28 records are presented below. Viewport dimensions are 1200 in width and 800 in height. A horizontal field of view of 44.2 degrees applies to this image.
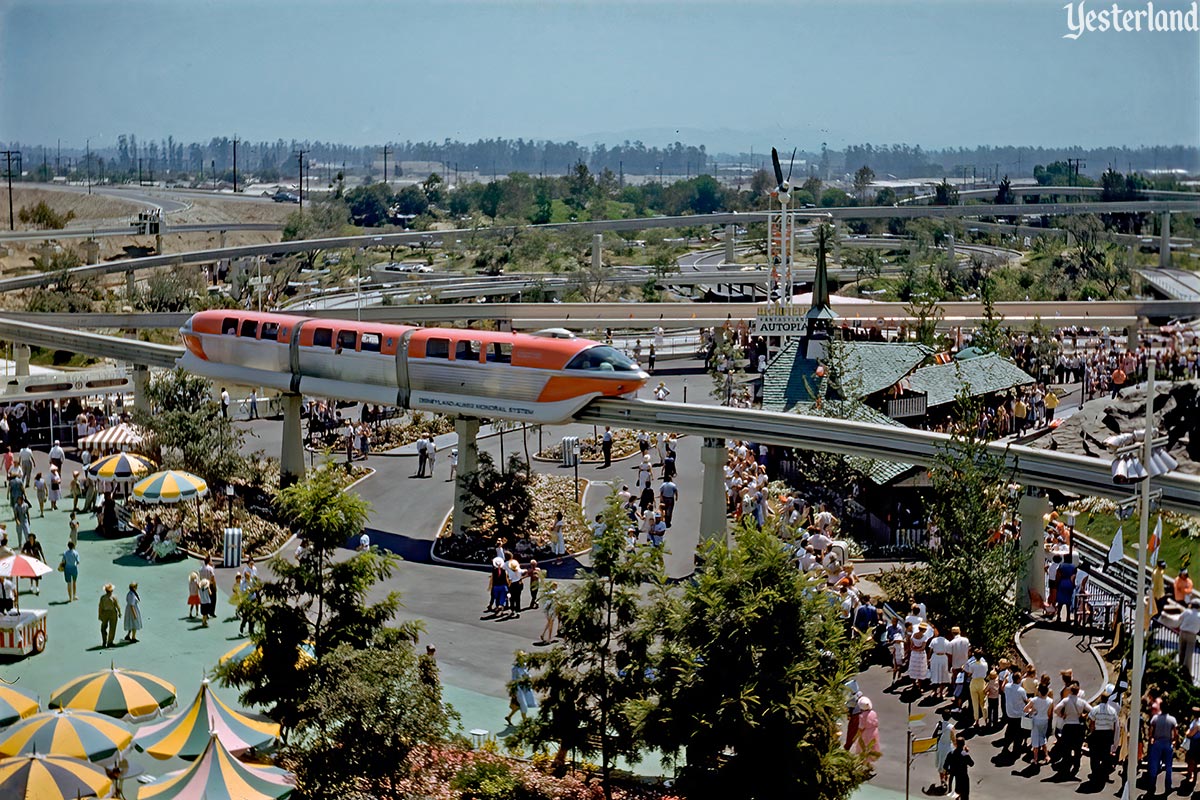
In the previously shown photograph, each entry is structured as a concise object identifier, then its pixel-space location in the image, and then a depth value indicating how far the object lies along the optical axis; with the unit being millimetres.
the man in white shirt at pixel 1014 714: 21953
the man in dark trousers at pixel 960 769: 20375
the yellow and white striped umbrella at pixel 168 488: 33312
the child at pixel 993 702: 23062
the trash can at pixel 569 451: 42562
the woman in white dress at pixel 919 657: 24469
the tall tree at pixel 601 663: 19734
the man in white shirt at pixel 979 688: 23047
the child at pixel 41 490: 37312
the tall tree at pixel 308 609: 20031
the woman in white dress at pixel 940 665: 24344
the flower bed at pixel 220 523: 34500
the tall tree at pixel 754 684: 18203
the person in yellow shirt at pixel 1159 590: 23500
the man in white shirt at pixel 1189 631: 22516
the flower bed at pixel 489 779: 19578
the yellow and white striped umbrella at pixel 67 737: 19859
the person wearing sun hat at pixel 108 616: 27547
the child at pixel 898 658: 25156
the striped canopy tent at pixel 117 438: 38094
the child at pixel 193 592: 29484
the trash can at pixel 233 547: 33094
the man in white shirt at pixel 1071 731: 21234
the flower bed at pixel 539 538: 34219
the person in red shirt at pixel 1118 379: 44656
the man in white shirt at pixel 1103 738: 20859
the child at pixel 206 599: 29328
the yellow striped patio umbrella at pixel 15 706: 21508
